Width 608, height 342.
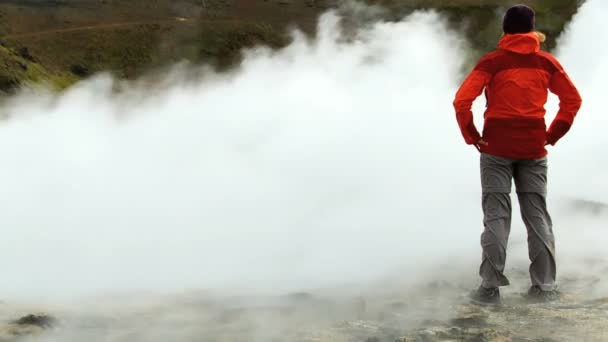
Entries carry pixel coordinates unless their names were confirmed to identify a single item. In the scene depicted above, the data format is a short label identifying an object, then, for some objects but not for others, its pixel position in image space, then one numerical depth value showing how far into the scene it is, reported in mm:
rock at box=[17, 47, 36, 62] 30997
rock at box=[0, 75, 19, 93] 23069
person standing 6223
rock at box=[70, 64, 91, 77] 39866
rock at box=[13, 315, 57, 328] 5625
